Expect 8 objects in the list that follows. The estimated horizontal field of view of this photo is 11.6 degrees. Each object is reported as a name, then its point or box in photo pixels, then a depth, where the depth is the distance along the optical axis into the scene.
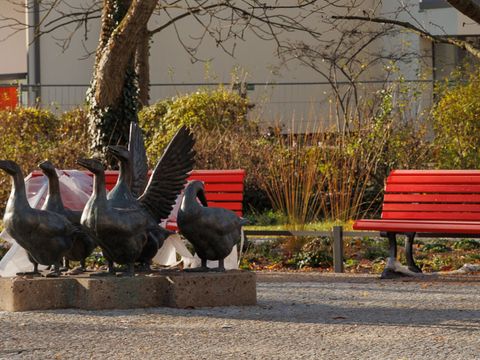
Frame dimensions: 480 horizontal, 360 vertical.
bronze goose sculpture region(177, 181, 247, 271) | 16.04
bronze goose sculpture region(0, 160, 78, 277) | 15.55
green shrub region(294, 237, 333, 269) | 22.27
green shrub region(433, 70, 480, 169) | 29.60
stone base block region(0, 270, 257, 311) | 15.28
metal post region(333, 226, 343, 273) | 20.84
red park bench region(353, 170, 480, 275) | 20.09
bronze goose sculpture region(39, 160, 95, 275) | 16.18
